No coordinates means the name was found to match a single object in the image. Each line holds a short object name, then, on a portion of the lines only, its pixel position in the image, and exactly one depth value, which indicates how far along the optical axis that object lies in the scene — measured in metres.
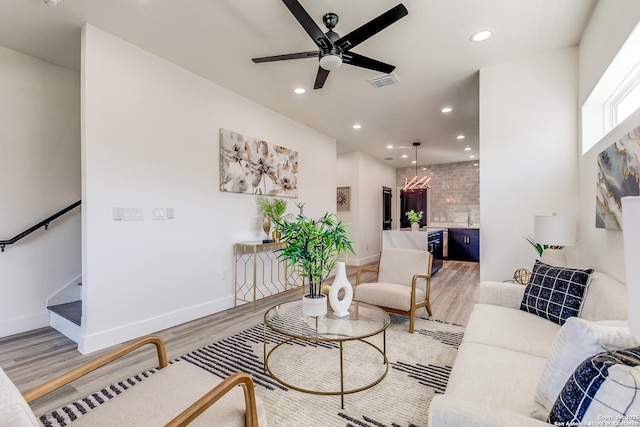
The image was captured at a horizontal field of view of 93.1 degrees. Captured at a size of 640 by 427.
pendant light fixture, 6.41
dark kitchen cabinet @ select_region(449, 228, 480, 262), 7.57
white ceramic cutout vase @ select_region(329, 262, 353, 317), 2.22
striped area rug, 1.71
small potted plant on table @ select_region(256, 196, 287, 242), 4.06
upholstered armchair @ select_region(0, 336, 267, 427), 1.05
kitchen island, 5.53
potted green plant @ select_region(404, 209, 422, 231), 6.24
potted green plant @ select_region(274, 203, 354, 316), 2.05
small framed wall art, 7.15
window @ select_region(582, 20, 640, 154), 1.92
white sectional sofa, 0.94
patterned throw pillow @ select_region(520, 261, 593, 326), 1.96
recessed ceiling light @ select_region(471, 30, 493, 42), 2.61
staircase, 2.74
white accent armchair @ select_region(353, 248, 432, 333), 2.94
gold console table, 3.84
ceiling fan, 2.04
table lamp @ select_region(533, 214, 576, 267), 2.43
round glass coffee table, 1.96
